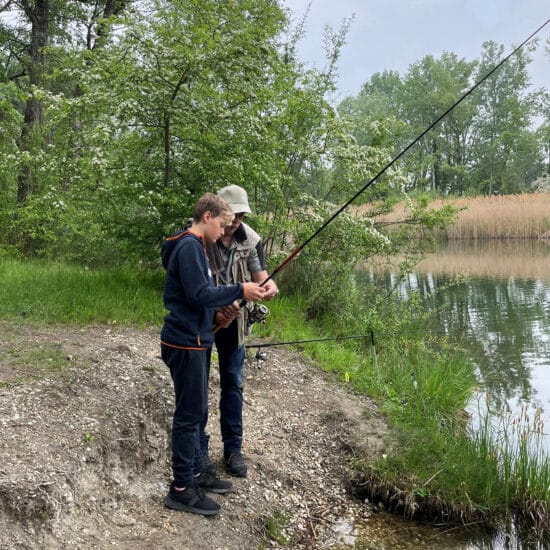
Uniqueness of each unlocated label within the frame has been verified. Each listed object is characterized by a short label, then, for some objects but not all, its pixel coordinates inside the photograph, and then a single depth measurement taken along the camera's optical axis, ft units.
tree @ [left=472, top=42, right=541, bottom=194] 166.71
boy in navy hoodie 10.22
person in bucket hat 11.86
